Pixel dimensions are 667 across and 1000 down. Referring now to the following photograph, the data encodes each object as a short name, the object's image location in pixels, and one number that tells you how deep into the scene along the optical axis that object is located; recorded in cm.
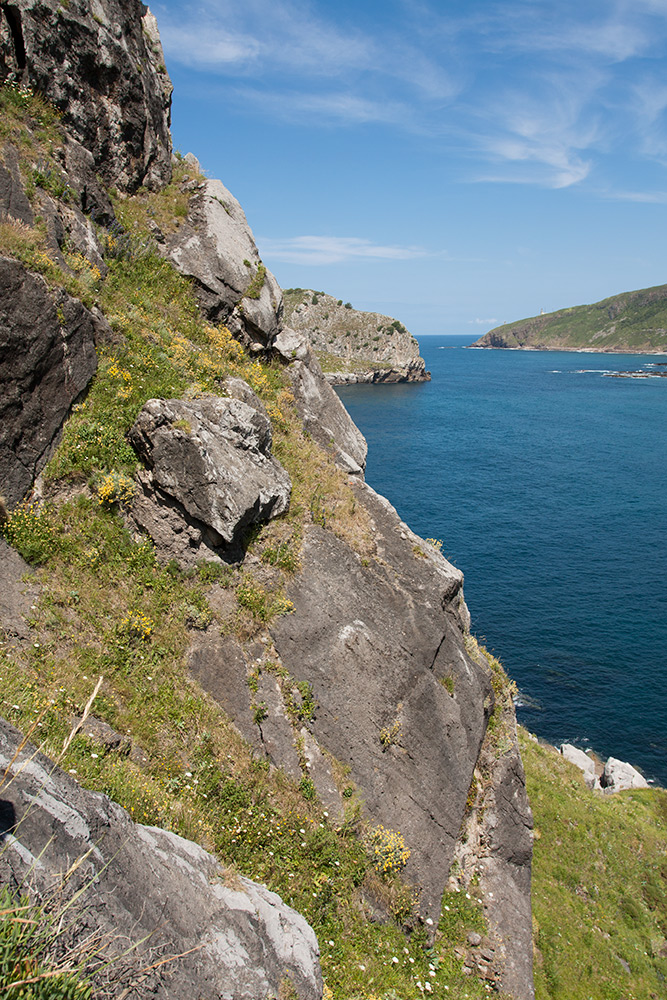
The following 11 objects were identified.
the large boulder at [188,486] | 1389
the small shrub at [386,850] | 1289
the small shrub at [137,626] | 1268
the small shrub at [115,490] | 1381
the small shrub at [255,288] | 2145
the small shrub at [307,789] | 1268
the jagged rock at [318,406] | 2083
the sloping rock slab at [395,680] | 1398
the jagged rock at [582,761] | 2938
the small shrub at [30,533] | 1239
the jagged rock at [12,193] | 1445
